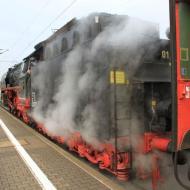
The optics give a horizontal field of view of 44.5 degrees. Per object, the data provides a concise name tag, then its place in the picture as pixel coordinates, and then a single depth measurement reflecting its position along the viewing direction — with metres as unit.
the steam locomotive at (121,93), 3.60
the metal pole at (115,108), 3.60
